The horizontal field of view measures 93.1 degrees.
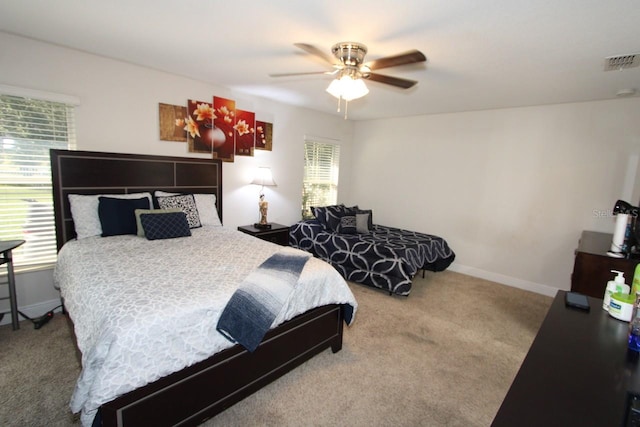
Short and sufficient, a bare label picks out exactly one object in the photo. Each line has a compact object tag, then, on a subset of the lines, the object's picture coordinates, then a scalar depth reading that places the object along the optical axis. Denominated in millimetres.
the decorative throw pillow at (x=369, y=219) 4781
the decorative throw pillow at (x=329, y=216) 4602
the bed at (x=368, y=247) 3635
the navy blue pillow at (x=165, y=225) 2791
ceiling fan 2174
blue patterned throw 1705
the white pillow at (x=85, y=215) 2762
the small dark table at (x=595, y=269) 2381
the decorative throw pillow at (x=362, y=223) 4594
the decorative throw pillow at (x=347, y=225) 4473
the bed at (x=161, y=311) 1411
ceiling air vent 2258
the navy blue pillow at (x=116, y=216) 2799
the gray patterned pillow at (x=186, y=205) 3189
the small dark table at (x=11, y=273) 2362
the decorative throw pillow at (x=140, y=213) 2869
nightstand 4004
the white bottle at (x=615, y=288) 1406
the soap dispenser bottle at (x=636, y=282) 1316
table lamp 4199
